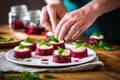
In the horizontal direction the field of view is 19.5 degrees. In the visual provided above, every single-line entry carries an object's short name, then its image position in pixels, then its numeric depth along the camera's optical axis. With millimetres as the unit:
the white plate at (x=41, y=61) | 1726
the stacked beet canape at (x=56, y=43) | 2086
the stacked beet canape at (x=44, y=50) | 1953
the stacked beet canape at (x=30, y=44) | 2048
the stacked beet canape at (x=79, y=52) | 1886
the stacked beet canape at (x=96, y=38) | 2250
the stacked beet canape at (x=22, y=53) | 1886
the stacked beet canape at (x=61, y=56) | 1781
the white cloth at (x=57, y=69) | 1681
